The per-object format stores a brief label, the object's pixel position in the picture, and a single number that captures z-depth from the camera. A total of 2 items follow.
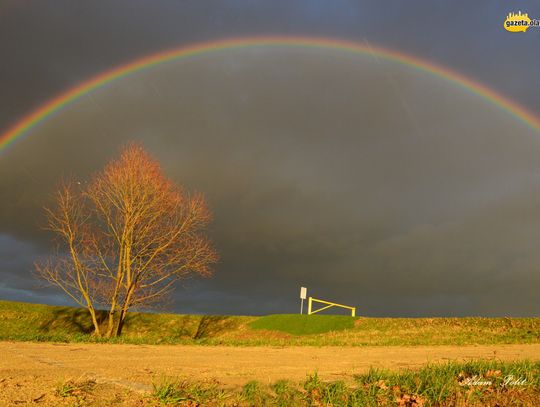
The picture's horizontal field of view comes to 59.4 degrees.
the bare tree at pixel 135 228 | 24.56
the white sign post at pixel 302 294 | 39.53
